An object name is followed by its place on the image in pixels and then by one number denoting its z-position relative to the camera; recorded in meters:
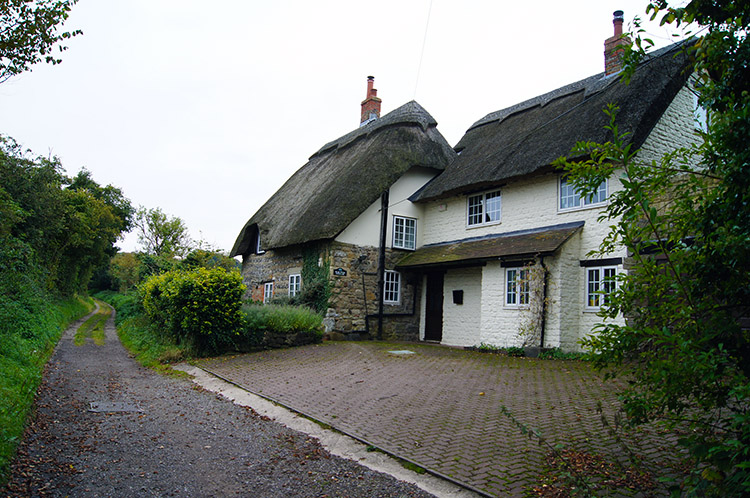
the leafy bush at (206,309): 12.91
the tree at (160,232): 47.06
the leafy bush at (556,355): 12.09
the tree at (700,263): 2.76
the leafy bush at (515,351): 12.98
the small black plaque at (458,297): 16.16
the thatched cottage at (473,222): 12.86
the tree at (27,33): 6.02
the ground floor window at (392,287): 17.36
